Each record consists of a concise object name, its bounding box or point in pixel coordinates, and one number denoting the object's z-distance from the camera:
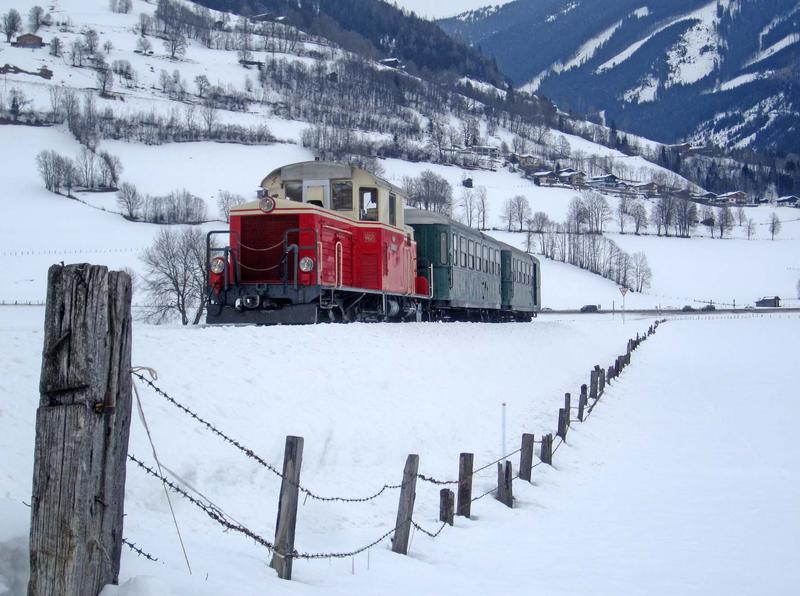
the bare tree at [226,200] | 87.59
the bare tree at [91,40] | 166.25
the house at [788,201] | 191.50
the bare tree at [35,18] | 176.25
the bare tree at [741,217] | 159.00
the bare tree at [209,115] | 138.76
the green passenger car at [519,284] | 36.50
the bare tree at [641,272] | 106.44
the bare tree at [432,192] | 114.31
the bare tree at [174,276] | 44.59
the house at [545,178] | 165.88
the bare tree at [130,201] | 81.47
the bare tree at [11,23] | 164.75
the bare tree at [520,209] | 123.50
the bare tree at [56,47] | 161.65
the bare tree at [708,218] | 150.62
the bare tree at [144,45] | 180.88
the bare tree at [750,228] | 146.50
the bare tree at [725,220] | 148.88
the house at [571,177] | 172.62
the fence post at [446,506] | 9.91
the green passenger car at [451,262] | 25.81
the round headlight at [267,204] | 17.86
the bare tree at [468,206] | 119.12
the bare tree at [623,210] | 140.12
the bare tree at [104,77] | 147.19
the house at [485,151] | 183.62
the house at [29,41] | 159.00
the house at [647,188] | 179.75
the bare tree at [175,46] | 184.75
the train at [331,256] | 17.38
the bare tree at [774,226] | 147.12
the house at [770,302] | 96.69
